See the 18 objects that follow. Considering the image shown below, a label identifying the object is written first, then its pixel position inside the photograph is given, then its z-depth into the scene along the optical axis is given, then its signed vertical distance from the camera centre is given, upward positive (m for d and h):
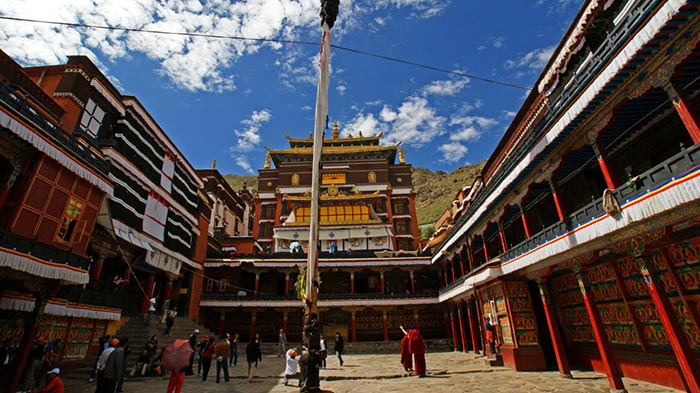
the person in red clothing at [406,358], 12.69 -0.62
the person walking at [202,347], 12.95 -0.11
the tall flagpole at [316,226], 5.91 +2.10
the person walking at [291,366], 10.30 -0.67
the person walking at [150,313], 18.28 +1.60
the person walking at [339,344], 16.28 -0.12
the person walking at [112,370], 7.40 -0.49
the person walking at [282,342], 19.20 +0.02
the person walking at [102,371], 7.54 -0.54
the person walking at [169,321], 18.62 +1.22
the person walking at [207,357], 11.71 -0.43
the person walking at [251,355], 11.66 -0.39
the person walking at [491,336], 14.80 +0.10
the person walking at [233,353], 16.71 -0.44
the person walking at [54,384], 6.16 -0.64
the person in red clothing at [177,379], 7.23 -0.70
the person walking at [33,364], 9.84 -0.46
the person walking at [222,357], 11.54 -0.42
